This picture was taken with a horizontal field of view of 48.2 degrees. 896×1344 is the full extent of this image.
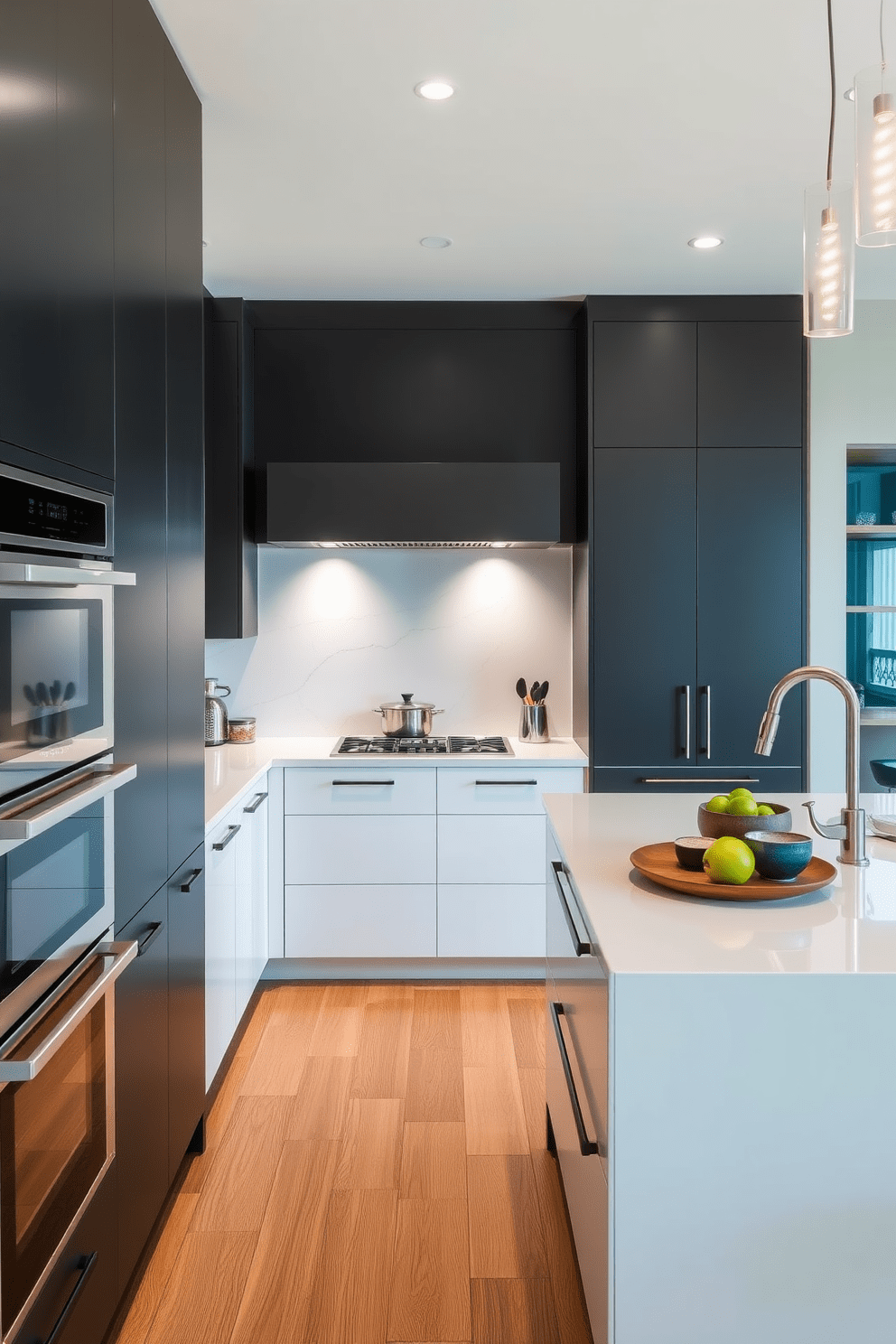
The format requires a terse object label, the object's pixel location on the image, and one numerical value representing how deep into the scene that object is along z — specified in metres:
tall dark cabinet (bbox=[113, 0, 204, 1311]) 1.91
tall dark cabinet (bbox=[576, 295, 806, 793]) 3.90
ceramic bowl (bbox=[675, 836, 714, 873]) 1.84
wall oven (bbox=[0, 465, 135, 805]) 1.36
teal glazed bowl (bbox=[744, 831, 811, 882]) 1.76
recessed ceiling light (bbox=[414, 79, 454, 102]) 2.40
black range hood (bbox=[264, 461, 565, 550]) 3.87
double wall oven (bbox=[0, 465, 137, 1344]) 1.35
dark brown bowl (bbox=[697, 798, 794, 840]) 1.91
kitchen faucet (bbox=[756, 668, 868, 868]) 1.90
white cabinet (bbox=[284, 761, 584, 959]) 3.88
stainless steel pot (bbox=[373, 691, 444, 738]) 4.20
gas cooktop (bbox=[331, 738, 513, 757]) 3.99
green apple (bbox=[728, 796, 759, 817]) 1.95
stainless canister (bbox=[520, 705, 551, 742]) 4.25
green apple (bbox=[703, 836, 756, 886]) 1.73
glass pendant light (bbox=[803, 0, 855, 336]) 1.76
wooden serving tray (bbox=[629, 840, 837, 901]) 1.71
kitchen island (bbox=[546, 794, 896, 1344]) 1.40
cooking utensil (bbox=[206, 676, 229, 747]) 4.18
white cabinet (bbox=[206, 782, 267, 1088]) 2.78
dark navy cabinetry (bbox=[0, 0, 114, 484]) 1.36
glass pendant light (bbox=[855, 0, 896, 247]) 1.53
